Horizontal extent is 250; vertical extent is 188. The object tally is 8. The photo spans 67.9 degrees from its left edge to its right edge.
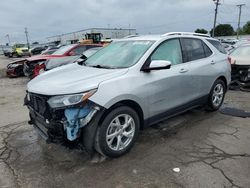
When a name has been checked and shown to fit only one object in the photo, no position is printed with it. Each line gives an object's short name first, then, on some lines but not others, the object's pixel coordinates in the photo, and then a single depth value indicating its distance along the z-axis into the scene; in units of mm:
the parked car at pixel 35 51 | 27559
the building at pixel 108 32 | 42636
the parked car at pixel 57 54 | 8055
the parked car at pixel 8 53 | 30164
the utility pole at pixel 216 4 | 33755
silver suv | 2388
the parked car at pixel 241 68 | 5774
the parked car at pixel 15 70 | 9761
